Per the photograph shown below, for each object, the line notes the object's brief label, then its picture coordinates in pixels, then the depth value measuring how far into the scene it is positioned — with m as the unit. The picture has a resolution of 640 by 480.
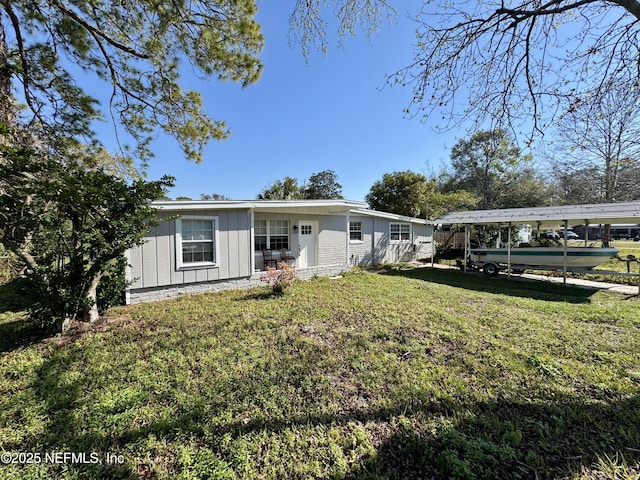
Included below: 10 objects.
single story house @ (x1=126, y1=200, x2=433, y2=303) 6.49
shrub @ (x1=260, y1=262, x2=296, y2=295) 6.94
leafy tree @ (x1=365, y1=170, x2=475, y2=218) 18.77
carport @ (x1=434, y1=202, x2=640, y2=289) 7.51
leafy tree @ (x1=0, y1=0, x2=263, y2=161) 5.50
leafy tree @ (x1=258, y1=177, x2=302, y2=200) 26.48
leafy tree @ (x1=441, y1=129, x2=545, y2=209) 22.11
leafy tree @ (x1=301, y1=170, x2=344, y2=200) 34.56
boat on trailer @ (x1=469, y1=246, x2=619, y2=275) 8.34
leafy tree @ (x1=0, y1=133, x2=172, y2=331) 3.60
